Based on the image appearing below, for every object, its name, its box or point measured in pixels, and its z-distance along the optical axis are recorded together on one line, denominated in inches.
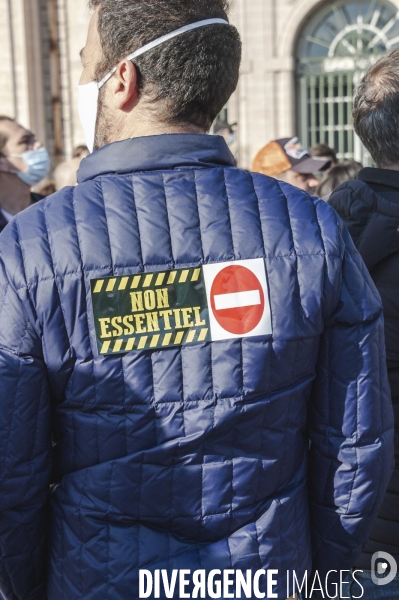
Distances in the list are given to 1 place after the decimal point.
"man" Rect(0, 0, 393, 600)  60.9
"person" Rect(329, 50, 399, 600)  86.5
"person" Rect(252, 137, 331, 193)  219.9
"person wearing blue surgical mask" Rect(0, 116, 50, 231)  186.9
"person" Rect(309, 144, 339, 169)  272.5
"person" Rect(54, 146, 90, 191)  253.6
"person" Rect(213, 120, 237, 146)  251.1
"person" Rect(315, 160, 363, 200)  210.4
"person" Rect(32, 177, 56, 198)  270.2
